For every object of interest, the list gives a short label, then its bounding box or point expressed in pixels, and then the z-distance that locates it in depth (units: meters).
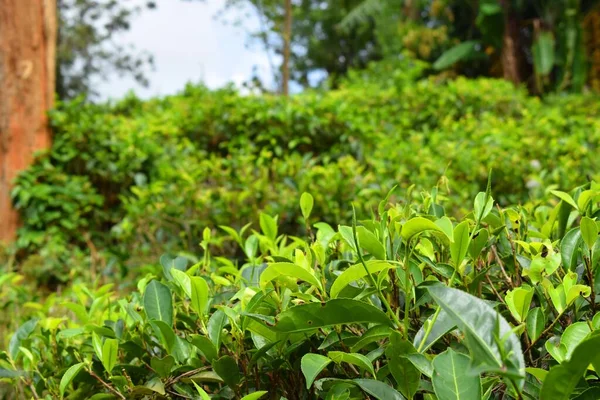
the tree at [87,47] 17.00
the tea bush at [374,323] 0.60
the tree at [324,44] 21.17
